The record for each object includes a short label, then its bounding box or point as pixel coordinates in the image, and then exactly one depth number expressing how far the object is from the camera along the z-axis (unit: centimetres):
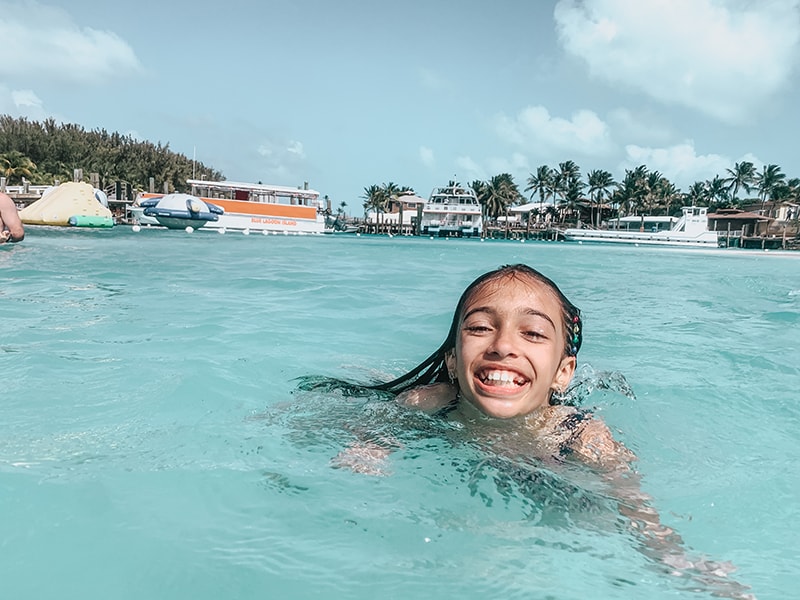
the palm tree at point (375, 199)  8850
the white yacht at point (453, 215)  6444
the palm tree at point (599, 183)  8094
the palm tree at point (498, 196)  7806
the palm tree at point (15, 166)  4953
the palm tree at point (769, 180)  7844
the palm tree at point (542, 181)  8288
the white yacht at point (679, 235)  5484
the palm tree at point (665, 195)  8062
